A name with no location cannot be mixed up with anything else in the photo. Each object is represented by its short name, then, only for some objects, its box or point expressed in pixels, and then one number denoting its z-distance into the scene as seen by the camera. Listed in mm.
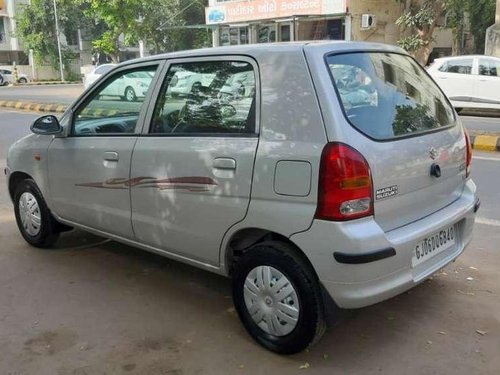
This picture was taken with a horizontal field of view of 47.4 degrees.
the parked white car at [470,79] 13391
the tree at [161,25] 37094
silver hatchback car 2803
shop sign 23438
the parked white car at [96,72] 21578
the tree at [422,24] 19281
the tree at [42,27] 43562
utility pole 44350
